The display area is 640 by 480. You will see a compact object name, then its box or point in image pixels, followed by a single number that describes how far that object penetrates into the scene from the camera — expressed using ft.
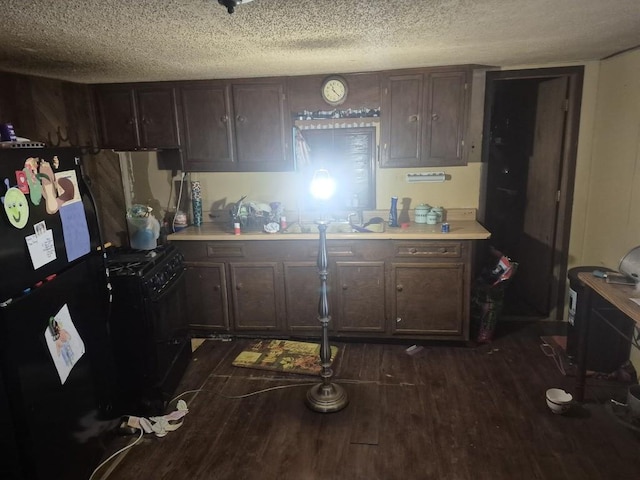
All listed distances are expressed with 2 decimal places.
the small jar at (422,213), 11.67
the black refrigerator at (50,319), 5.47
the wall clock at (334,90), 11.16
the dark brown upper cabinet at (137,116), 11.75
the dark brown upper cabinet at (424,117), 10.82
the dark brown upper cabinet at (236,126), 11.48
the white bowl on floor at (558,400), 8.38
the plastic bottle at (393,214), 11.67
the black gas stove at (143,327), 8.23
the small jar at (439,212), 11.67
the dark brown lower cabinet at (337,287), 10.81
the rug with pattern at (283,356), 10.38
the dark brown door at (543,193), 11.79
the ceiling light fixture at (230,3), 4.70
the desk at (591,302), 6.93
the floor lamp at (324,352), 8.21
